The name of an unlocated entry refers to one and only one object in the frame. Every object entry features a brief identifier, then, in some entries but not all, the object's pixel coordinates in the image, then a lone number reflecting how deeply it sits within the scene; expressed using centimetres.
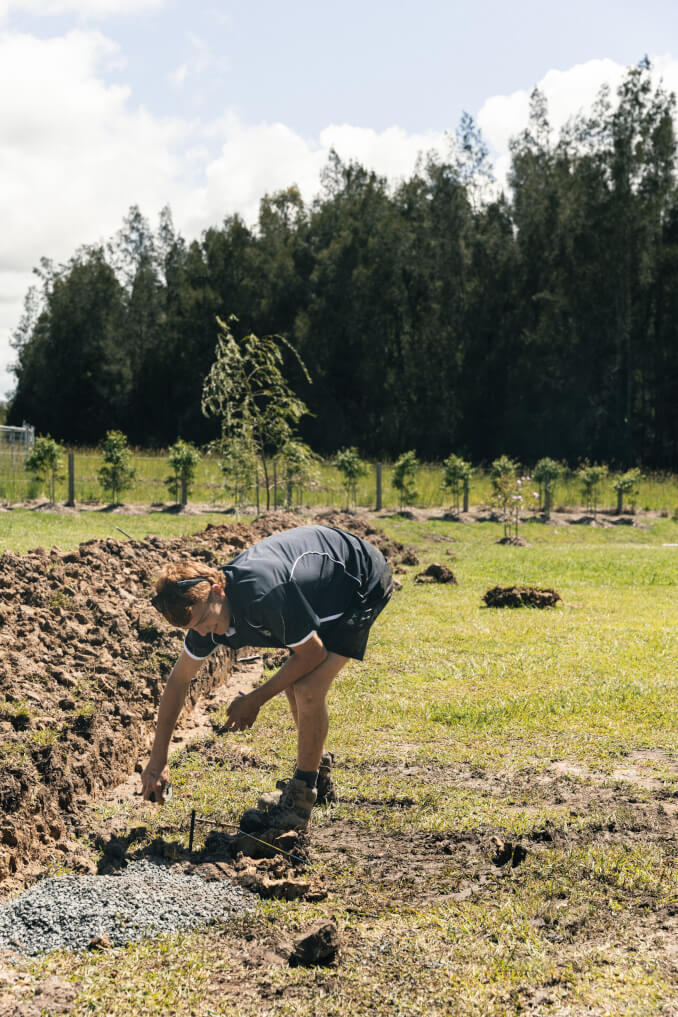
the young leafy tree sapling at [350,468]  2045
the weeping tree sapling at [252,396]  1578
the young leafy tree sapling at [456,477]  2075
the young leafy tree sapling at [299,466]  1642
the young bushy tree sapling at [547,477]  2075
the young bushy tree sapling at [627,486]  2144
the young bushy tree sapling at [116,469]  1992
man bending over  372
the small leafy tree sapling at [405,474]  2078
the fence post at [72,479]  1933
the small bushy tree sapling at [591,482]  2112
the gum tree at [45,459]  1956
